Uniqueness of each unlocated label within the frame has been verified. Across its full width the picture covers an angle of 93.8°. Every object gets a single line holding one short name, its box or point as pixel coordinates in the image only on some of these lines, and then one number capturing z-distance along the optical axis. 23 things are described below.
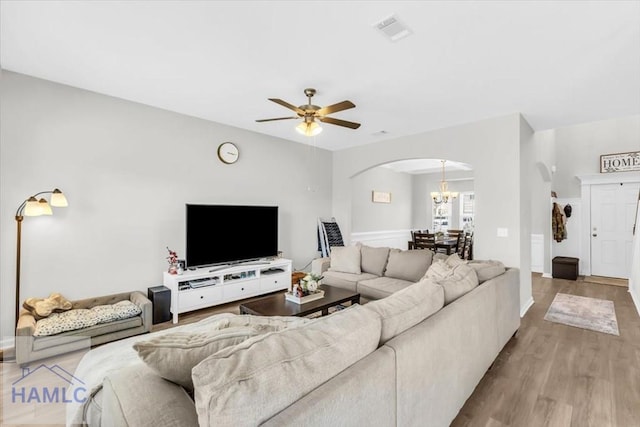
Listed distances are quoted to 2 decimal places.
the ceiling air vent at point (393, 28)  2.11
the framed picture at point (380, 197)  7.73
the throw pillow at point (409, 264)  3.99
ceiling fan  2.88
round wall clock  4.54
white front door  5.91
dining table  6.34
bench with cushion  2.63
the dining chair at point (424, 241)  6.50
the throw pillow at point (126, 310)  3.10
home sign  5.86
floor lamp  2.86
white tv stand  3.79
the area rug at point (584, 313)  3.63
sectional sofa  0.88
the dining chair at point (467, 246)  6.60
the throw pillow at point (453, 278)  2.11
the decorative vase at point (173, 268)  3.86
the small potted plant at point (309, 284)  3.27
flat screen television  4.03
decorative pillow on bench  2.91
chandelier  7.27
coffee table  2.92
